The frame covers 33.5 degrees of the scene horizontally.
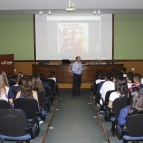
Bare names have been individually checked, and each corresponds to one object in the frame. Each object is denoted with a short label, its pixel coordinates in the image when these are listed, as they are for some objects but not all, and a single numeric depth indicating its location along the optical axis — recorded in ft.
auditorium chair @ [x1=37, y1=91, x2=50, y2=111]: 16.42
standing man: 28.25
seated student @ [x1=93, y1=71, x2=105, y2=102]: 21.00
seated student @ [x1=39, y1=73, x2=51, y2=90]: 20.83
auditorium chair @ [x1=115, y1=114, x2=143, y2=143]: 10.07
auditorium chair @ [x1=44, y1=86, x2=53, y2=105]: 19.28
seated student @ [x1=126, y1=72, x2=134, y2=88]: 18.35
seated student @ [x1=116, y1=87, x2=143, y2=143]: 10.33
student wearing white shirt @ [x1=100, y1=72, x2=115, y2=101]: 17.24
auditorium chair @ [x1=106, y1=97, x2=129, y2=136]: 13.30
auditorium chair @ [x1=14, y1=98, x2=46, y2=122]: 12.63
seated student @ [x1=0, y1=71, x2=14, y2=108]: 13.79
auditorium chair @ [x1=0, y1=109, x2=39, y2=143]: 10.37
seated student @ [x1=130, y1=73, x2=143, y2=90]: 16.85
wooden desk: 34.04
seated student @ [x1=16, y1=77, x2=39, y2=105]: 13.41
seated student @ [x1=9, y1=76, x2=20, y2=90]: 17.72
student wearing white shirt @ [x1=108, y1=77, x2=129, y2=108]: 13.83
